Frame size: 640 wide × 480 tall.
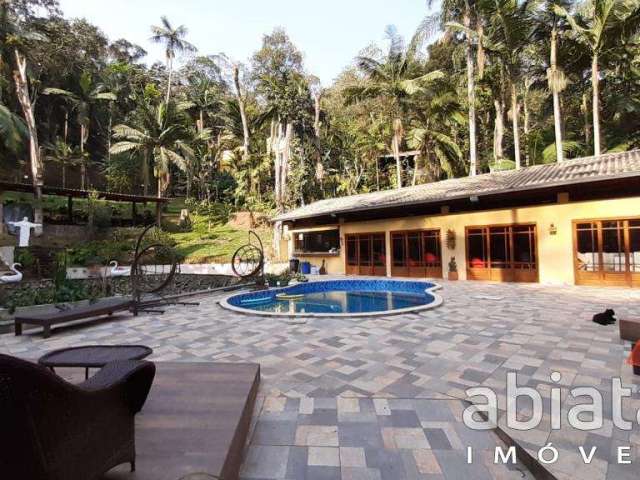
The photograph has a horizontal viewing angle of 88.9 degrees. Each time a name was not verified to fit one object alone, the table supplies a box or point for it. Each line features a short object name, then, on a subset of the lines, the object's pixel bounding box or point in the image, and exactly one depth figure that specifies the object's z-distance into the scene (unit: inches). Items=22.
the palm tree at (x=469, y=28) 607.8
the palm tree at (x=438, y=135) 778.2
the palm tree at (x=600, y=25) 500.4
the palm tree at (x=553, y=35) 554.6
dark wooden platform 74.9
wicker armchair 44.6
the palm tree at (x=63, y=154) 978.4
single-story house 378.6
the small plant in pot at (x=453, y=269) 498.3
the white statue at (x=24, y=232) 575.7
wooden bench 225.0
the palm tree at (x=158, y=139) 909.8
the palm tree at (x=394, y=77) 724.0
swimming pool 378.0
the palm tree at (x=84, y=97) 949.2
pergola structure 633.6
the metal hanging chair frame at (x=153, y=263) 540.5
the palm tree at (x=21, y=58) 673.0
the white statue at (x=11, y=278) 382.3
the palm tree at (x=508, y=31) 557.0
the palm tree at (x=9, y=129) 666.8
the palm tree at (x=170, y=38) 1068.1
